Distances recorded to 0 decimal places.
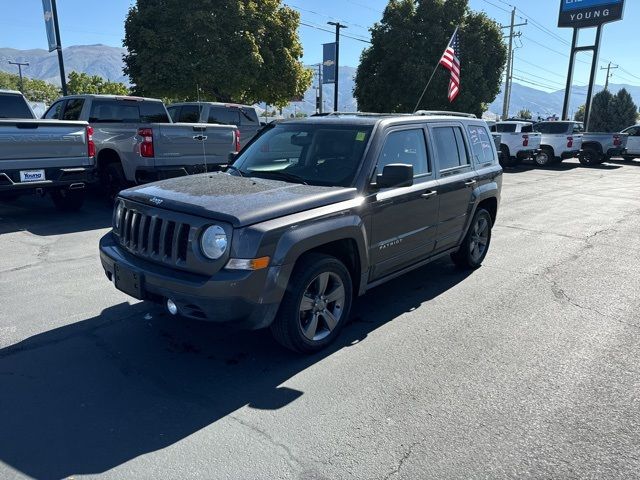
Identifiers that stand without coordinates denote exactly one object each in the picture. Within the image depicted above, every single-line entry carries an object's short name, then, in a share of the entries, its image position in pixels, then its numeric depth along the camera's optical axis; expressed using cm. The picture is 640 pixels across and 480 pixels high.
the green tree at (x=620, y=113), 3734
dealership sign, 2991
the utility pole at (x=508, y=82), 4141
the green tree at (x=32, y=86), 7750
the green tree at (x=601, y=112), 3766
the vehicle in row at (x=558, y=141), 2161
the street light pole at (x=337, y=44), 2628
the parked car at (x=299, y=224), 331
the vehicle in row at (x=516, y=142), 2041
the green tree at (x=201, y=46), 1811
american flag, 1327
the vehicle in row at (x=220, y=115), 1264
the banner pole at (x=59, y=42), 1455
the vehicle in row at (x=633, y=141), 2356
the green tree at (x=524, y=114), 7885
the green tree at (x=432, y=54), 2683
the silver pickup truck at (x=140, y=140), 862
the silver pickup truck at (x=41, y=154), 736
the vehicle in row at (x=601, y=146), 2270
